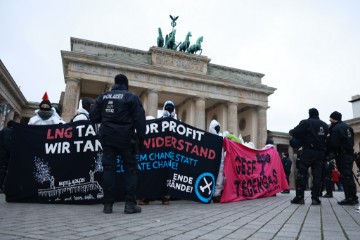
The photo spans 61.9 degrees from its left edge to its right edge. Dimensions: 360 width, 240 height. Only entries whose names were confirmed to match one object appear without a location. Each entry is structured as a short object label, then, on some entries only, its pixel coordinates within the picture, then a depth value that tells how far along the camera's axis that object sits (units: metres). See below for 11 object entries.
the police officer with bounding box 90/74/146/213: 4.25
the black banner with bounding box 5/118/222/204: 5.39
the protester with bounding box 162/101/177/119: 6.80
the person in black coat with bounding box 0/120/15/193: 7.95
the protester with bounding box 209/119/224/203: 6.57
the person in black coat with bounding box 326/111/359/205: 6.42
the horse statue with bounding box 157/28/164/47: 34.25
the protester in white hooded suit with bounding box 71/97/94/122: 6.22
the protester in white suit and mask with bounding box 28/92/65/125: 6.41
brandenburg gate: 28.70
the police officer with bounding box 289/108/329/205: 6.11
